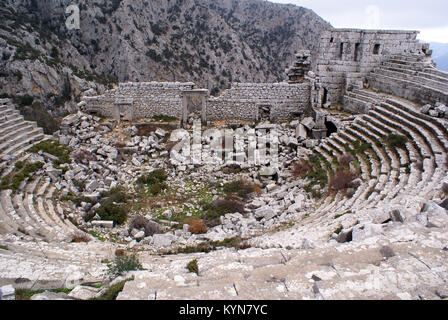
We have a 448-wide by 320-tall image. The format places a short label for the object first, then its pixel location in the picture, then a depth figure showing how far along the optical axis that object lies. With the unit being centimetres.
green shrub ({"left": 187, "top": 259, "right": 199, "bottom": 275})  601
